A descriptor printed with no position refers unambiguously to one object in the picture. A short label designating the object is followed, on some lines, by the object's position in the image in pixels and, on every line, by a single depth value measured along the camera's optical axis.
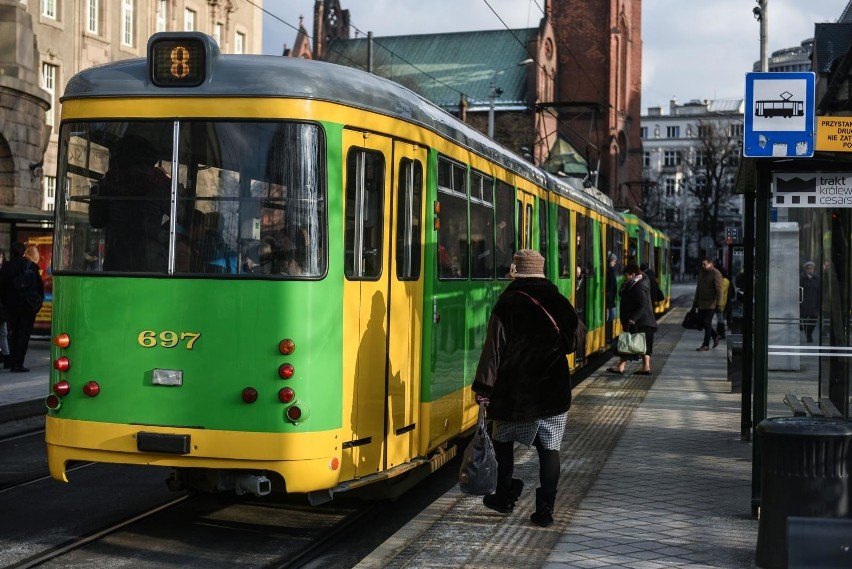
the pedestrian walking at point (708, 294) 22.83
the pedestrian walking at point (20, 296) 17.45
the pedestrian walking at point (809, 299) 11.60
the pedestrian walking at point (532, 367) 7.73
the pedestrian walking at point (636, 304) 18.17
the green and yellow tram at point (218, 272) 7.26
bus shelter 7.77
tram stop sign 7.68
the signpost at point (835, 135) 7.62
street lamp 46.07
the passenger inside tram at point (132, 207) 7.40
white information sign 8.02
